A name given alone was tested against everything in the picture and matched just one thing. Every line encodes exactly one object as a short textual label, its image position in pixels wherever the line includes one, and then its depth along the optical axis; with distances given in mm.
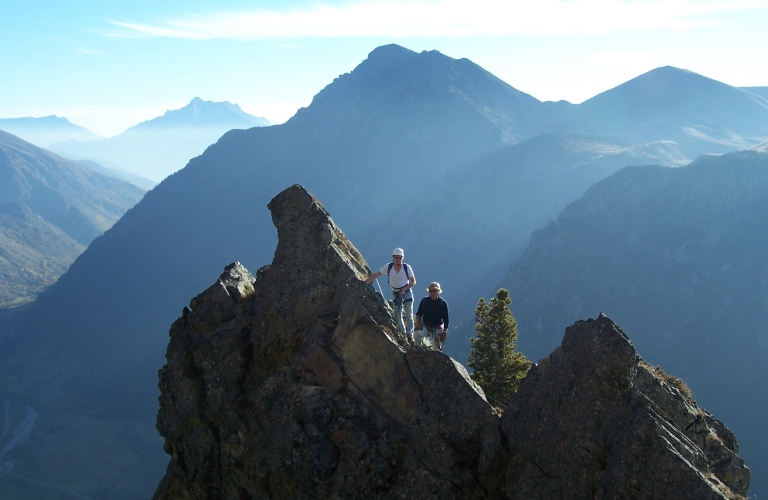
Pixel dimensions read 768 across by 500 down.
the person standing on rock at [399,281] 22062
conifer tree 33438
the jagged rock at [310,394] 18266
